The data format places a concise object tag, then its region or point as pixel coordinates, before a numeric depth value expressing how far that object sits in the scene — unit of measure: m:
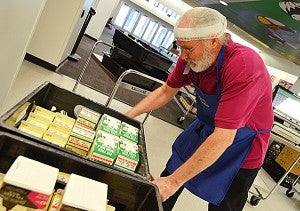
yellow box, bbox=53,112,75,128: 1.21
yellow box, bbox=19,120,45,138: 1.03
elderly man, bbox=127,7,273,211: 1.26
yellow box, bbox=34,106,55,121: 1.19
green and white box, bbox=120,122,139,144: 1.32
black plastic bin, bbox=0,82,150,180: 1.17
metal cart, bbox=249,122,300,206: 3.29
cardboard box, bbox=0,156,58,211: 0.68
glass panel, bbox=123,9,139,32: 20.23
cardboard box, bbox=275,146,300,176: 4.83
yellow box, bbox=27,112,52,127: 1.13
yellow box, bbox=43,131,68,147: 1.06
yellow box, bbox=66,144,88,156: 1.10
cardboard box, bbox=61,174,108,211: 0.71
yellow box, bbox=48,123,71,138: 1.11
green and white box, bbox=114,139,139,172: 1.13
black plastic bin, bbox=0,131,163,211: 0.84
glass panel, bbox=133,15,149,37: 20.42
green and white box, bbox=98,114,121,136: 1.27
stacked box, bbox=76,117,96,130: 1.25
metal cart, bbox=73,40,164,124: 2.89
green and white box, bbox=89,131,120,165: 1.09
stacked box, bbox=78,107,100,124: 1.30
